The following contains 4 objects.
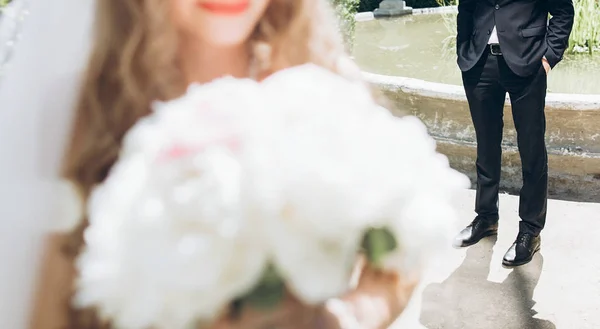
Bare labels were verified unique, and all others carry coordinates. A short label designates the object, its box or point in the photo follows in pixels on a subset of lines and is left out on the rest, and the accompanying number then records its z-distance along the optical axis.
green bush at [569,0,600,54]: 5.22
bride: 0.73
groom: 2.64
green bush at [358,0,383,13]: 9.68
